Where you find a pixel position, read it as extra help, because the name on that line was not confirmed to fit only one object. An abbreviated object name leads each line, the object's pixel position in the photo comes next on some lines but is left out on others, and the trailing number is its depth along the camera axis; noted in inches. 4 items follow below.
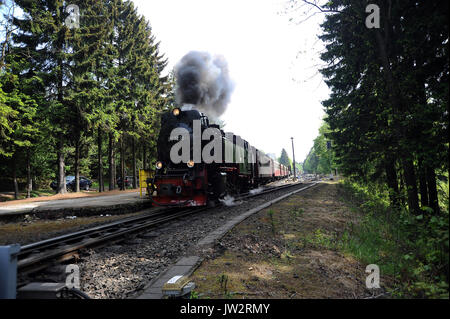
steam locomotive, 423.5
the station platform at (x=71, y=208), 457.1
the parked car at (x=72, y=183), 1112.8
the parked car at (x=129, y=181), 1260.3
